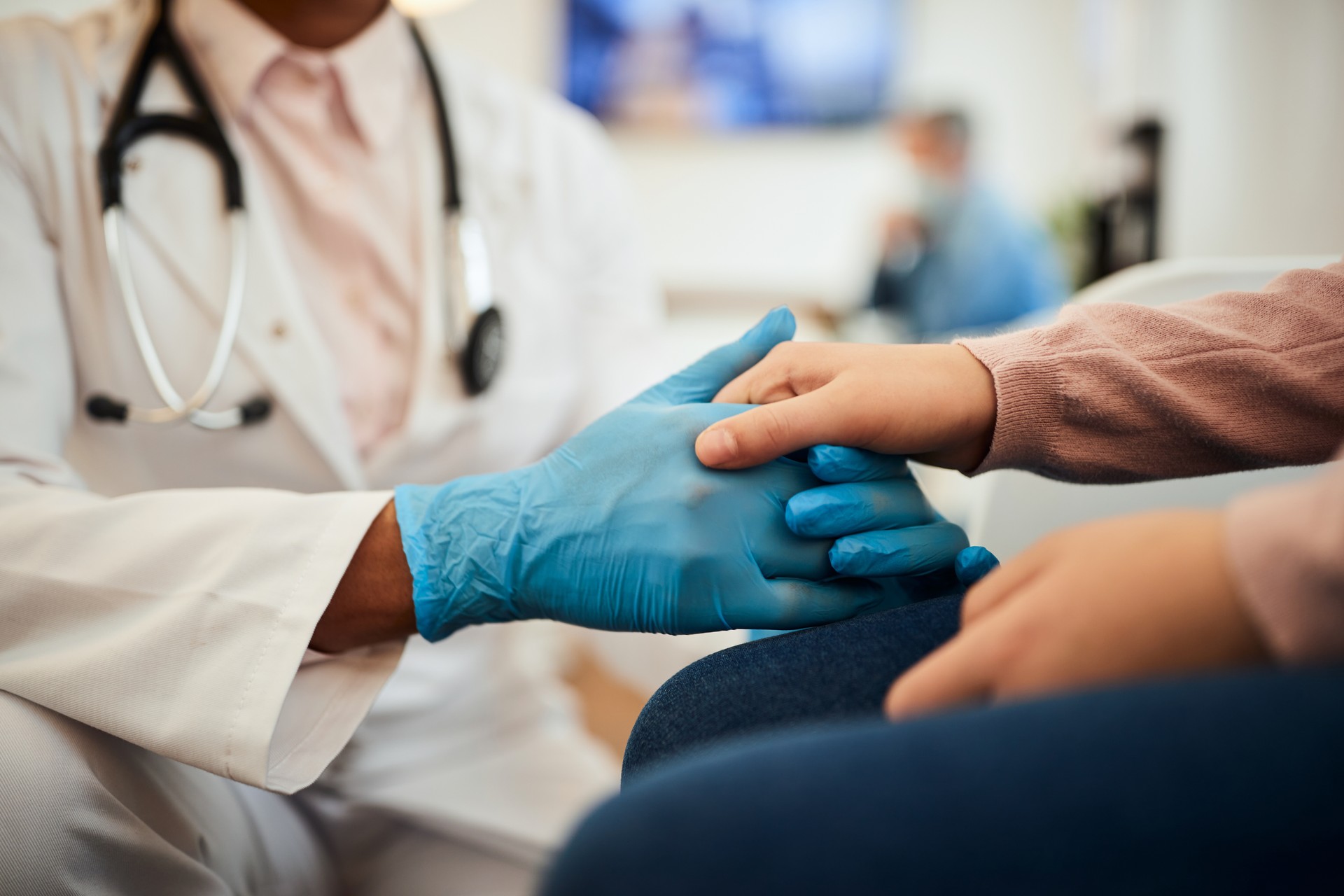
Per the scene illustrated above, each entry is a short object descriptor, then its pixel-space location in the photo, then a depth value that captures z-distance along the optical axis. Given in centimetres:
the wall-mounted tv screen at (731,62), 323
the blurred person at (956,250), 294
